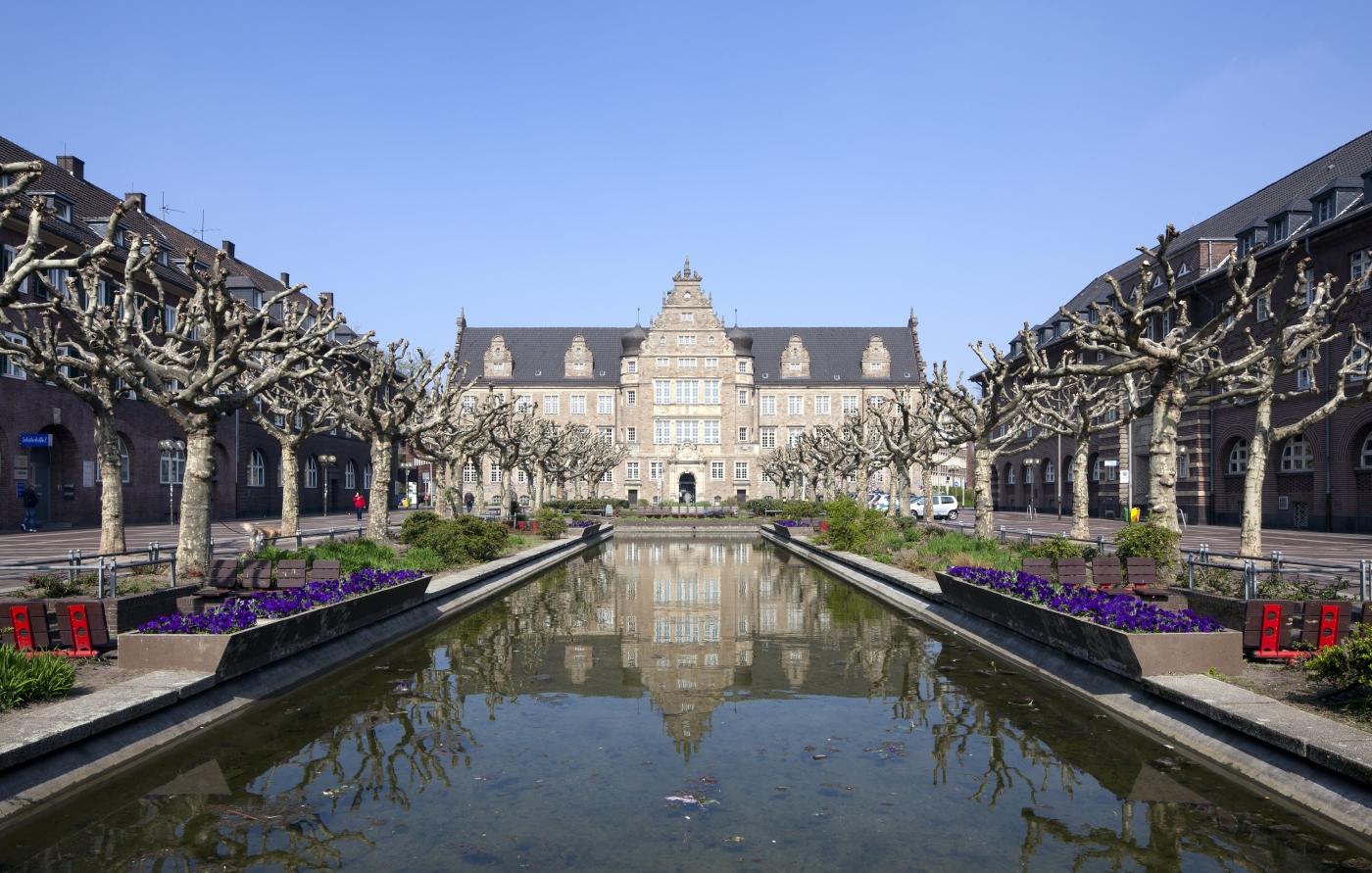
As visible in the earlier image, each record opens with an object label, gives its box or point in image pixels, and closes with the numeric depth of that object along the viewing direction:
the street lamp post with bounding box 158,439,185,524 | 41.05
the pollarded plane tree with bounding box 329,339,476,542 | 26.27
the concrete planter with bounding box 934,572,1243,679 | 10.05
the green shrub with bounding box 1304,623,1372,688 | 8.45
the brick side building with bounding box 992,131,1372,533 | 34.91
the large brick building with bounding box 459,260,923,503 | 86.56
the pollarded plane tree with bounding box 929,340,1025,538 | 25.50
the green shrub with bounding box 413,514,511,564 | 23.97
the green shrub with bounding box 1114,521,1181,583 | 16.02
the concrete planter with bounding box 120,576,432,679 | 10.04
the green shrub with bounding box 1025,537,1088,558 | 18.70
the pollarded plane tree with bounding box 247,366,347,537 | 27.41
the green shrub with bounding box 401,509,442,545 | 24.58
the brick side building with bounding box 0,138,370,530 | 34.72
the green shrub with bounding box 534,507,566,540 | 37.25
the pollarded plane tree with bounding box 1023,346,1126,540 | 26.09
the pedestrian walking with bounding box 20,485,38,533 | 33.94
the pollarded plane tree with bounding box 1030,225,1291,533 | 16.08
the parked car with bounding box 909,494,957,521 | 59.62
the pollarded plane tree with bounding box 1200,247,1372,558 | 18.36
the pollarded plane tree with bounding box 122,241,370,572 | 16.81
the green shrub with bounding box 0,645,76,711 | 8.48
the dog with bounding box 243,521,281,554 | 23.11
